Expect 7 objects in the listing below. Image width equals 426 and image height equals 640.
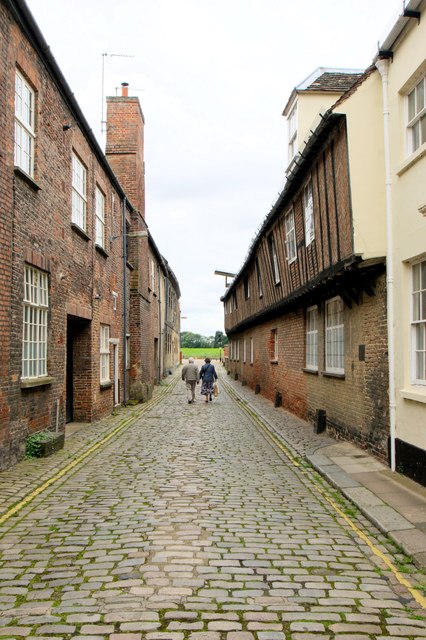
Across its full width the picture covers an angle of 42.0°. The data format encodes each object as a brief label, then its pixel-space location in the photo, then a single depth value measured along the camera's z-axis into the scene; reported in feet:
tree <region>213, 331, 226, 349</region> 239.09
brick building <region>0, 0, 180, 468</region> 26.45
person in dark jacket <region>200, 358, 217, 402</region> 65.51
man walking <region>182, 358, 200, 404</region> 65.51
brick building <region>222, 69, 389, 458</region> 28.53
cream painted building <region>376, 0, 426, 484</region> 23.50
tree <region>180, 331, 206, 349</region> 345.92
